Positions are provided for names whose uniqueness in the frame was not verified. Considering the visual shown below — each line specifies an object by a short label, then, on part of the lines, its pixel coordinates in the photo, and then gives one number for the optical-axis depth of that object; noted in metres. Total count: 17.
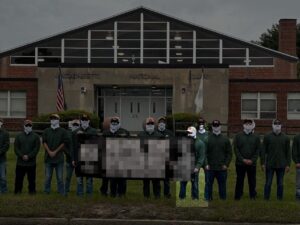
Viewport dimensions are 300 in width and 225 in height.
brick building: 39.62
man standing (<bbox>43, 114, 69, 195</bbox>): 12.90
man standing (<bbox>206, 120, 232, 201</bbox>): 12.55
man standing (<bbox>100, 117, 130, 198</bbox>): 12.40
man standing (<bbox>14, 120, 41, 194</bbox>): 12.84
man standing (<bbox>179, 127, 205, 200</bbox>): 12.03
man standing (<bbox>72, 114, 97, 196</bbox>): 12.52
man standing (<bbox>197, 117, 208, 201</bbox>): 12.47
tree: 81.94
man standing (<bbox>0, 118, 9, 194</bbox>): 13.08
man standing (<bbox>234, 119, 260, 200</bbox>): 12.56
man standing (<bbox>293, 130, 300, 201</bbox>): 12.71
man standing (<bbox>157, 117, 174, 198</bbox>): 12.52
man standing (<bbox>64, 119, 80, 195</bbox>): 12.88
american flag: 34.81
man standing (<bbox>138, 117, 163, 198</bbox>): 12.32
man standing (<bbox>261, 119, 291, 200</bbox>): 12.66
